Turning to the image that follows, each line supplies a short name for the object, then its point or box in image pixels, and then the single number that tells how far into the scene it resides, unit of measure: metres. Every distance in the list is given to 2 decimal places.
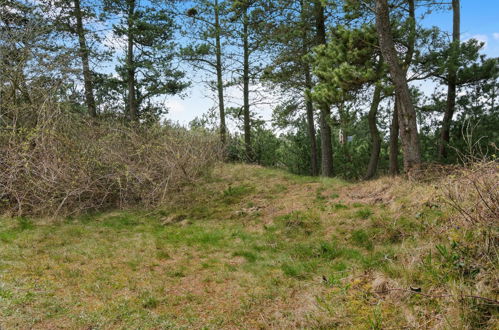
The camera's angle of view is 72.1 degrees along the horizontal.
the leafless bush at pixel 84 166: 8.24
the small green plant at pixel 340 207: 7.08
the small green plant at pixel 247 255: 5.47
